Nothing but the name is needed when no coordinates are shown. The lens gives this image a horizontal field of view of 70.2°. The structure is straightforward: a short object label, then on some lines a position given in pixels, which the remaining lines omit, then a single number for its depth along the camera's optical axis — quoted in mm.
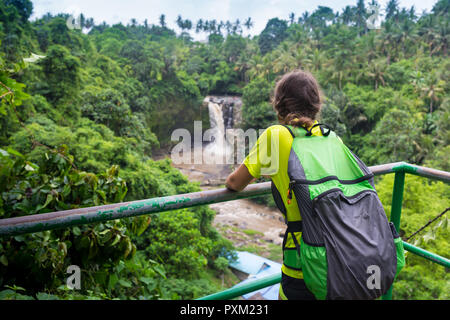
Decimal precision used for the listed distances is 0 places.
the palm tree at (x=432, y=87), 21250
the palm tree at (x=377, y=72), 25406
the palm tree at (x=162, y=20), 51219
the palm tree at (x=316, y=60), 29344
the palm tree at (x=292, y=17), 49909
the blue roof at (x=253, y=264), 11789
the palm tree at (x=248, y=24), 54125
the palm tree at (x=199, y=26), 51438
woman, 1004
